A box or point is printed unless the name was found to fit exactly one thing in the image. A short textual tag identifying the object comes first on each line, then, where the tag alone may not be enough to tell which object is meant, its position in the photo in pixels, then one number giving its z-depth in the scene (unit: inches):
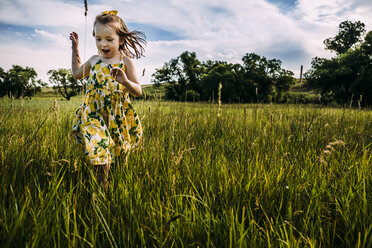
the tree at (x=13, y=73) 1980.1
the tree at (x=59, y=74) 2391.1
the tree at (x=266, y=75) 994.1
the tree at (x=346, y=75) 769.6
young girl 68.7
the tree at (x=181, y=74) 1328.7
